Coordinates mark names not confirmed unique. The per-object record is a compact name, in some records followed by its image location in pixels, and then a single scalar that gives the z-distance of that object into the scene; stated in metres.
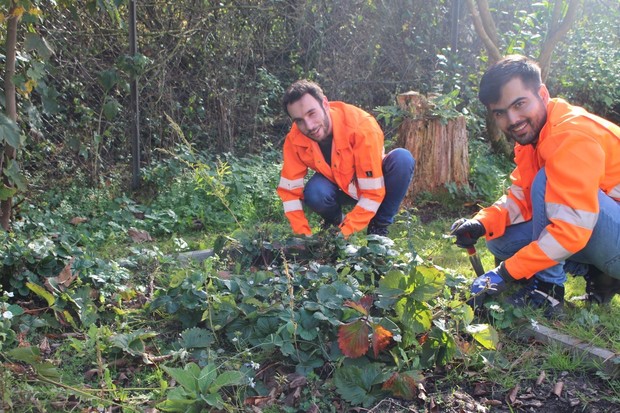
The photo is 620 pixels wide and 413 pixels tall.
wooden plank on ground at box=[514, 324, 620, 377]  2.45
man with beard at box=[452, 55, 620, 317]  2.70
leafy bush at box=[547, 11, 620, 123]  7.34
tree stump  5.38
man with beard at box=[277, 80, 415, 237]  3.81
